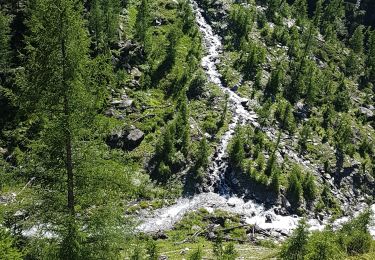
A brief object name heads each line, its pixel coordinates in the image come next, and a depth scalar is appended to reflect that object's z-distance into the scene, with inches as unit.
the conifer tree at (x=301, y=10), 5295.8
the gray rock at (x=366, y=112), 4037.6
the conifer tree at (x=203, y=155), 2910.9
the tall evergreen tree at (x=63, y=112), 693.3
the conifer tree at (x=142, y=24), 3941.9
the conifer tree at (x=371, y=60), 4677.7
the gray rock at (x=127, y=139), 3021.7
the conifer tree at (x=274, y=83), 3794.3
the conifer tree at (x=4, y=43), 3036.4
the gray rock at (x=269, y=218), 2674.7
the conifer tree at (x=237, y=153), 2967.5
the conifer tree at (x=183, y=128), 3002.0
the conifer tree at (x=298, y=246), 1425.9
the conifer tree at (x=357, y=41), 5128.4
